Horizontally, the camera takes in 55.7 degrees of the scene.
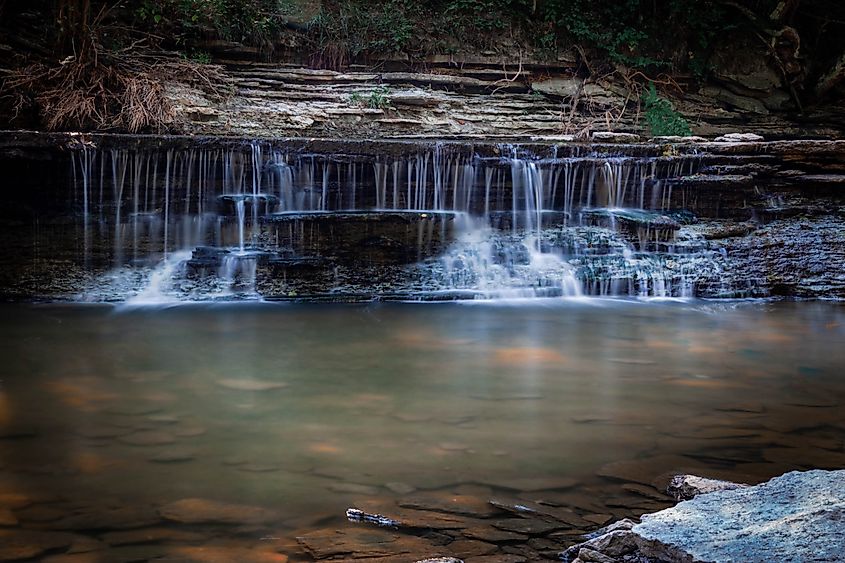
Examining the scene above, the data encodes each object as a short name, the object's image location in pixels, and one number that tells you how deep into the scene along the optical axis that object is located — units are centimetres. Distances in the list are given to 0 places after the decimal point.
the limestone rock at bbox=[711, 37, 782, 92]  1407
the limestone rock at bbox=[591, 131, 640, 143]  1189
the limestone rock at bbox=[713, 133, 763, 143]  1110
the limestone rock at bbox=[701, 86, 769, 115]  1377
